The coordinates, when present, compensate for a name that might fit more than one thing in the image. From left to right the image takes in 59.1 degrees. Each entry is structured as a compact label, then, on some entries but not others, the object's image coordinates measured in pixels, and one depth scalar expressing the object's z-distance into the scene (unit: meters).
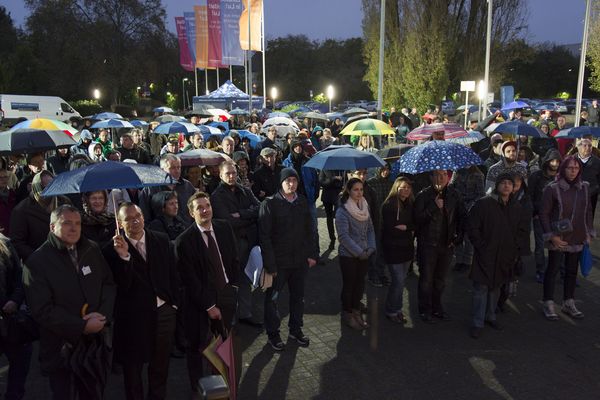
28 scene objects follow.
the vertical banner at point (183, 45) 33.06
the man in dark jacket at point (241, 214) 5.87
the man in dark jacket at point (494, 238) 5.62
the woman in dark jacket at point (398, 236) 5.94
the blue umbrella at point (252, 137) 12.48
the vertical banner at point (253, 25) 23.95
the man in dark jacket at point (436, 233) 5.89
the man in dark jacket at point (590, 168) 8.22
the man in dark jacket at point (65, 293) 3.62
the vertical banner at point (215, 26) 26.85
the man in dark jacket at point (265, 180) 7.93
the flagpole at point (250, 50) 22.27
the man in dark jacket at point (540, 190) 7.48
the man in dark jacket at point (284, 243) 5.30
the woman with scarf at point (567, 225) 6.09
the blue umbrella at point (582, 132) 10.27
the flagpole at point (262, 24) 24.46
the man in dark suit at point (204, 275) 4.39
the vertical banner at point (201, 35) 28.33
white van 29.98
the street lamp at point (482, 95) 18.11
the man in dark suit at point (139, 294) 4.01
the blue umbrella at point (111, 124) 13.60
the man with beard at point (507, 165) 7.34
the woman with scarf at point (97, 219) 4.58
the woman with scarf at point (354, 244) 5.71
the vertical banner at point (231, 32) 24.59
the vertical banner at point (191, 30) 30.06
